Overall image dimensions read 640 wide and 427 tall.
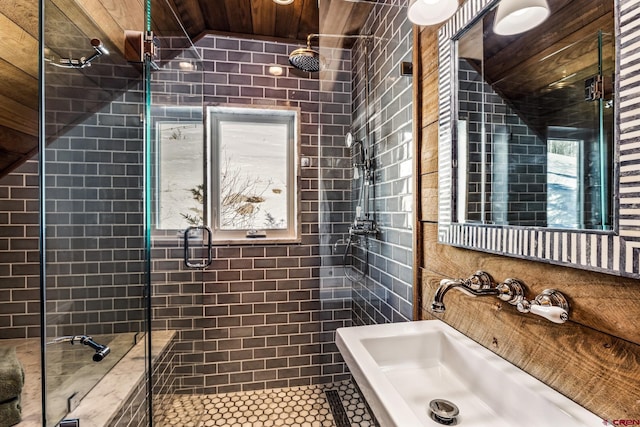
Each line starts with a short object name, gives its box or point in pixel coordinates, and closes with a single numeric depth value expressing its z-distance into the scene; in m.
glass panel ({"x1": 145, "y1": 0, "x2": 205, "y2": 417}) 1.77
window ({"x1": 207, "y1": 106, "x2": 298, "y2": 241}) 2.50
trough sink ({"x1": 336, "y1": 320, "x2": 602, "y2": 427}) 0.73
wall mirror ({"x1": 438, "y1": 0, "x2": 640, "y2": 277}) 0.64
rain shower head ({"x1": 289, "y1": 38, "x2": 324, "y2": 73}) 2.18
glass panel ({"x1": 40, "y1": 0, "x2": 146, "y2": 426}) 1.22
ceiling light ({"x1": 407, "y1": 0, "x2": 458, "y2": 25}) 1.20
